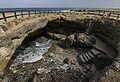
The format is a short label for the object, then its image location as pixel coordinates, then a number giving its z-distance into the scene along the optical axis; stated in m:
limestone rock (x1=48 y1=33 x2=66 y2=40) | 10.00
